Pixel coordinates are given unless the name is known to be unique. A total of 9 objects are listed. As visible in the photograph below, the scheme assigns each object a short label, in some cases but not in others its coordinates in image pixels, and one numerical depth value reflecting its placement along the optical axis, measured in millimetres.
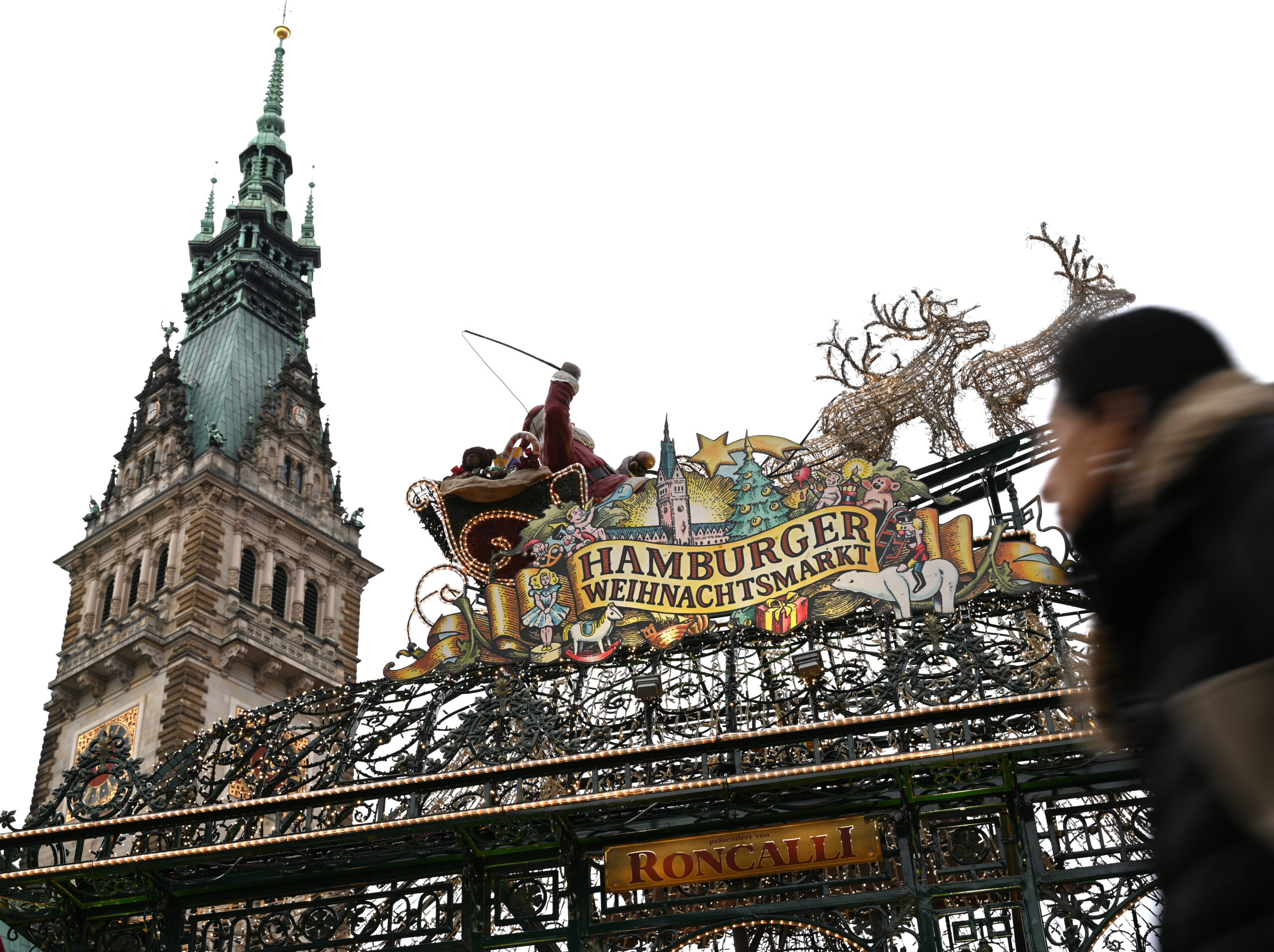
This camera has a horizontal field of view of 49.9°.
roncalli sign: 11688
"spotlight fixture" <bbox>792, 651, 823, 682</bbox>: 12273
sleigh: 16266
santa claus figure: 16656
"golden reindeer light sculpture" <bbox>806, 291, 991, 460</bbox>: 19922
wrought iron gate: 11250
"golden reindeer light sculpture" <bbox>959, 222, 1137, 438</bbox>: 18625
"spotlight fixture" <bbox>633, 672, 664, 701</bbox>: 12508
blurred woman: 1997
